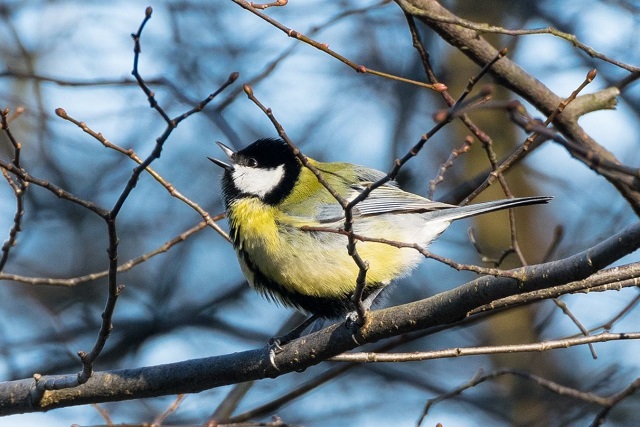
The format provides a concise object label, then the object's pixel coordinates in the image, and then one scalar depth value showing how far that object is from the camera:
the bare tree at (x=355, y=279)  6.74
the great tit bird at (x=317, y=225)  7.71
